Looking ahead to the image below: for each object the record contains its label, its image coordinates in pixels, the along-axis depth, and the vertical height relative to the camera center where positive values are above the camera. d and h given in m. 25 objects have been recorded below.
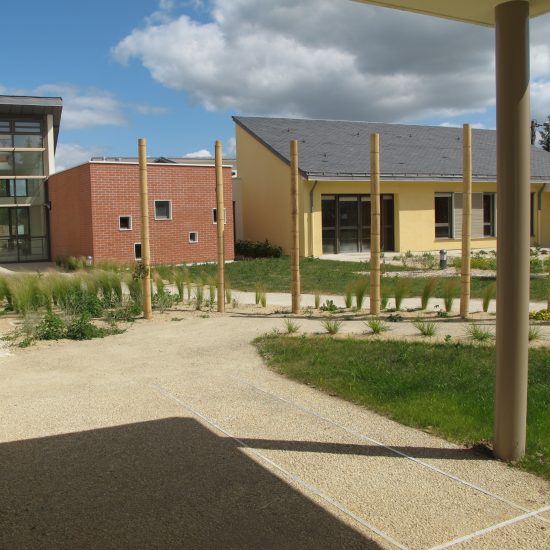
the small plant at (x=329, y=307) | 11.31 -1.13
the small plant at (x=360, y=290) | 11.16 -0.82
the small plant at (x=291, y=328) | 9.17 -1.19
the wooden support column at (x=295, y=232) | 10.87 +0.17
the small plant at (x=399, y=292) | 10.97 -0.86
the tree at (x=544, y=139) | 60.51 +9.39
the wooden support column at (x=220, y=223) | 11.40 +0.36
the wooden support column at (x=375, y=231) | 10.58 +0.16
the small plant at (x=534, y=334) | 8.10 -1.19
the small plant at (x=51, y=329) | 9.16 -1.16
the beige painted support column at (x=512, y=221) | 4.32 +0.11
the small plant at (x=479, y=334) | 8.23 -1.20
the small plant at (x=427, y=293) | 10.94 -0.88
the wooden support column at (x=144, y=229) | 10.94 +0.27
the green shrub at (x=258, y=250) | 26.25 -0.28
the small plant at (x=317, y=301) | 11.64 -1.05
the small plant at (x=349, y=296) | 11.36 -0.95
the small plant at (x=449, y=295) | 10.62 -0.89
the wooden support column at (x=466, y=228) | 9.96 +0.18
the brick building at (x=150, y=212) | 22.36 +1.18
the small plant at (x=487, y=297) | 10.44 -0.92
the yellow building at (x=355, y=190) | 26.02 +2.12
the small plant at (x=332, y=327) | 9.00 -1.18
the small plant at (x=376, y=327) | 8.87 -1.17
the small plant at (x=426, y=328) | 8.63 -1.16
